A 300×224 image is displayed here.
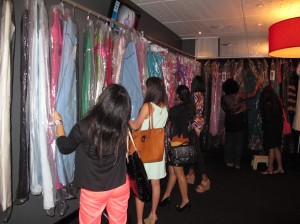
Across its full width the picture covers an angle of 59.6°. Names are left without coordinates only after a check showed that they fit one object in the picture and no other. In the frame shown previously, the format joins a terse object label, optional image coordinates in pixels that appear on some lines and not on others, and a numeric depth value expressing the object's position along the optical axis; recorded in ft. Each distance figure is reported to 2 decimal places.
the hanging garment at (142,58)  9.34
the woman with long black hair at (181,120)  9.12
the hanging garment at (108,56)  7.64
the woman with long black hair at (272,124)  14.49
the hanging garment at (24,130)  5.49
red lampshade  7.19
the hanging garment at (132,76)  8.61
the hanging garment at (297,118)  16.53
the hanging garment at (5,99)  4.97
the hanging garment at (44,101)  5.63
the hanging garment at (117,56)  8.00
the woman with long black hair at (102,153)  5.11
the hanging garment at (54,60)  5.95
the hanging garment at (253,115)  17.60
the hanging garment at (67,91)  6.11
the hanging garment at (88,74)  7.19
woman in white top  7.48
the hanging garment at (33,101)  5.54
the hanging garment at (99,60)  7.38
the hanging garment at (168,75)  11.68
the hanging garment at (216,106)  18.12
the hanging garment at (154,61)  10.49
